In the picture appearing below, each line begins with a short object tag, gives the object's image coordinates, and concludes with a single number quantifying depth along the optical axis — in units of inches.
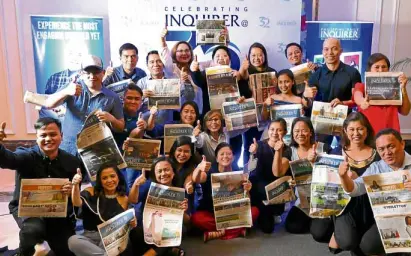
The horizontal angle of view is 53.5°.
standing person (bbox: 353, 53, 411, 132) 106.3
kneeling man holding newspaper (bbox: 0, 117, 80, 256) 84.9
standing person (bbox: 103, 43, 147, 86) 116.7
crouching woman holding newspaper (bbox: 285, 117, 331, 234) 105.4
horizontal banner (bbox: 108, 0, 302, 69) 145.9
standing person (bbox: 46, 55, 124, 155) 100.7
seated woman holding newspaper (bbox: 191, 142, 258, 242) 105.5
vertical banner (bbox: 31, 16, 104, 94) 158.1
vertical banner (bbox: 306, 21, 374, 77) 161.5
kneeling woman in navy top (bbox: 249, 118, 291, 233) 107.0
